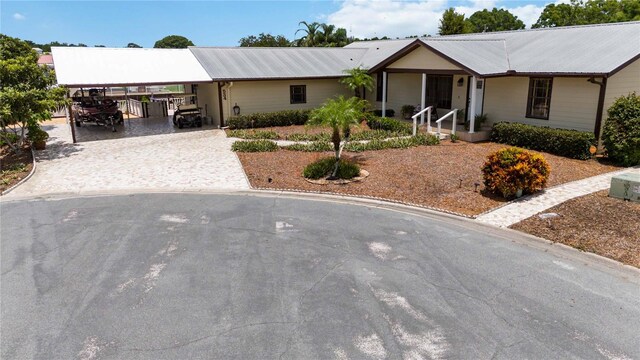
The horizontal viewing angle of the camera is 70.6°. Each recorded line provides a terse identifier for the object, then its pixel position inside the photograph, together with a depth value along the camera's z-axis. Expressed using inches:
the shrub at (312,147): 749.3
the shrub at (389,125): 865.5
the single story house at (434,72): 713.6
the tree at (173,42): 5334.6
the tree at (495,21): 3206.2
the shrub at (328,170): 591.8
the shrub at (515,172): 483.2
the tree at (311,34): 1948.8
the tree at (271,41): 2554.1
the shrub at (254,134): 867.4
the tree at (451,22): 1795.0
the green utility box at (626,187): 451.2
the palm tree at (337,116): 552.7
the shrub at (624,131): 614.9
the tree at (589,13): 1824.6
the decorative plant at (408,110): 982.4
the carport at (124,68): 855.7
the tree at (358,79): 936.9
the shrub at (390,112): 1043.3
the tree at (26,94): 667.4
